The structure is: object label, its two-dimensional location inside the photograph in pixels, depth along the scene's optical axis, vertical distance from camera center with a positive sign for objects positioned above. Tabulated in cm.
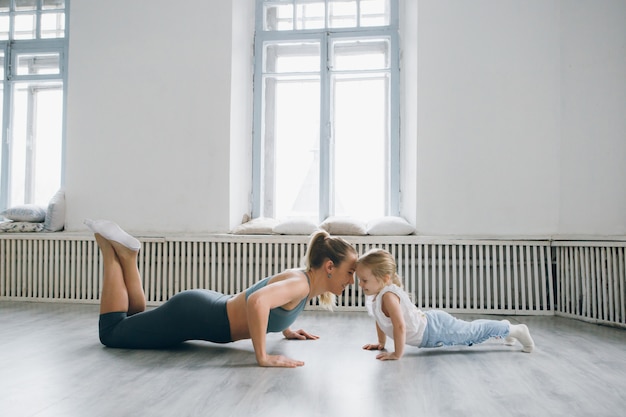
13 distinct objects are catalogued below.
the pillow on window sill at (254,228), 405 -9
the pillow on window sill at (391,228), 388 -8
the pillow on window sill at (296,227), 394 -8
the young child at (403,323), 237 -52
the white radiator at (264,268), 369 -39
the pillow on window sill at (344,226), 390 -7
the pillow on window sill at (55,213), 428 +2
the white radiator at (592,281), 323 -41
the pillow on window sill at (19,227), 430 -11
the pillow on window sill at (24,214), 439 +1
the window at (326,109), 452 +99
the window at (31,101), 485 +112
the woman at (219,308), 242 -45
